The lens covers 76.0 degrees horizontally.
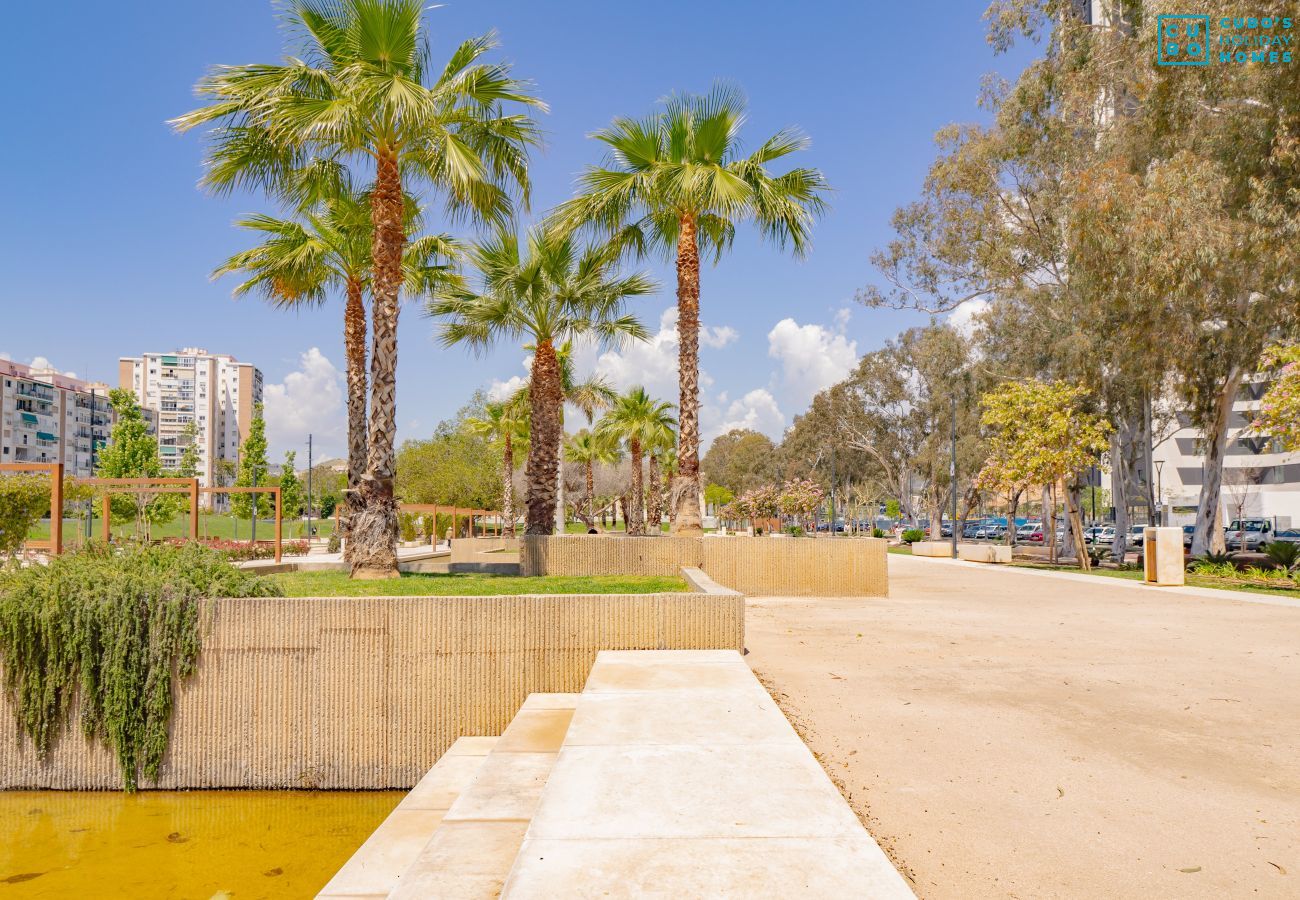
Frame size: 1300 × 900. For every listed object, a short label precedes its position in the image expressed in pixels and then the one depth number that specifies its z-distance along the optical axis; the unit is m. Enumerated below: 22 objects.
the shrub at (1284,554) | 21.48
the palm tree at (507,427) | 36.09
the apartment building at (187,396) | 153.25
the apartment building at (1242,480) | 67.06
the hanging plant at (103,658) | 6.35
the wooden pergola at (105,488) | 13.64
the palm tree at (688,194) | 14.86
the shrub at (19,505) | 16.19
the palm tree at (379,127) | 10.85
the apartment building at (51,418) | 97.56
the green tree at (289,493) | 55.59
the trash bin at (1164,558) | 18.41
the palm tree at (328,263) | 15.69
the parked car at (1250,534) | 37.15
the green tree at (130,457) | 36.81
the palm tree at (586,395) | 29.59
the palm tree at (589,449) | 44.73
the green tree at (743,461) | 77.12
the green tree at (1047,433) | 24.53
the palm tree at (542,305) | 17.67
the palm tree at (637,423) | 39.47
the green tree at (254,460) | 51.89
